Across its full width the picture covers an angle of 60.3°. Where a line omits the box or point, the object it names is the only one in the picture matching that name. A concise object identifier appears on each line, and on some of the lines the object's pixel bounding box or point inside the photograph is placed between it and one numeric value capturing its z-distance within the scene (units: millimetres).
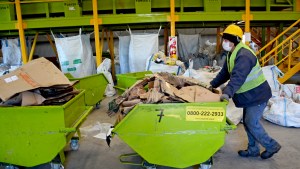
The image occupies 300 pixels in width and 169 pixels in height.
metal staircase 5621
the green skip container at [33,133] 2367
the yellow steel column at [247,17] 5803
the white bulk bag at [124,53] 7056
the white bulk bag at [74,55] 6211
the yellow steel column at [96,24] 5805
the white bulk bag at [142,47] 6293
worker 2578
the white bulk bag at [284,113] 3852
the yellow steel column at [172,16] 5703
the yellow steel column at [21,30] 5852
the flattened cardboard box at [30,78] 2488
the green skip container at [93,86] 4690
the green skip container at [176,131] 2332
